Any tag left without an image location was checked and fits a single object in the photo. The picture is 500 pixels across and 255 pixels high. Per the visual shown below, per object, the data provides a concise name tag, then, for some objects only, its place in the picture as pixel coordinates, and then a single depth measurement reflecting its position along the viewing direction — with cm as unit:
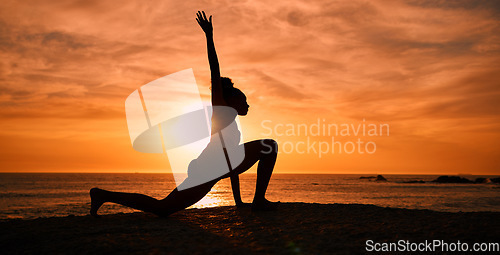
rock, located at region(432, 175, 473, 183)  7972
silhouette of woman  427
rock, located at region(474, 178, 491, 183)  8036
